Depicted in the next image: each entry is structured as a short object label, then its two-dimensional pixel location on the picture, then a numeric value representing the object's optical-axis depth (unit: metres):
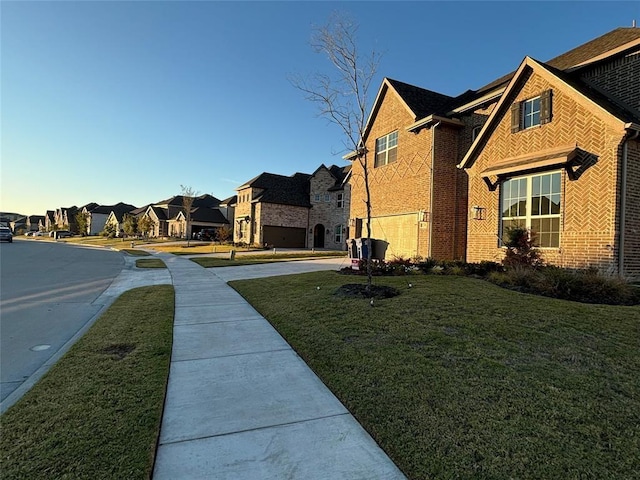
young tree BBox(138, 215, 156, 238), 50.72
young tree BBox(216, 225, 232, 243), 40.94
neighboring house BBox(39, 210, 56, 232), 103.99
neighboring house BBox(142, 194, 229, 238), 52.56
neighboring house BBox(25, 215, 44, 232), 125.94
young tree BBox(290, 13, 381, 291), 8.58
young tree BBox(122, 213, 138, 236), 55.04
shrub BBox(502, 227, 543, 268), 9.40
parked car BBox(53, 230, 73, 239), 76.94
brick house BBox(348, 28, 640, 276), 9.08
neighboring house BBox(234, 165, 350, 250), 35.53
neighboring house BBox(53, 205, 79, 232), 90.25
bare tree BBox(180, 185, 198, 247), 40.62
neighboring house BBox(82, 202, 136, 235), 80.44
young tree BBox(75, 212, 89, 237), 75.69
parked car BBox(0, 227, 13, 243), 41.09
